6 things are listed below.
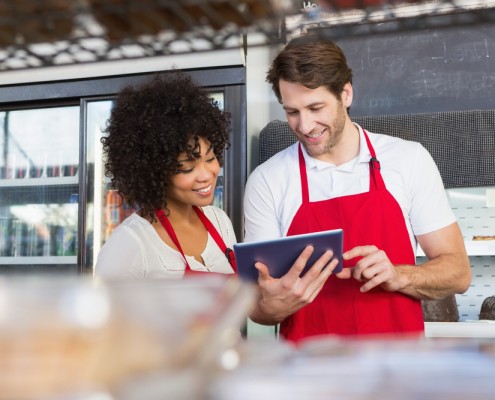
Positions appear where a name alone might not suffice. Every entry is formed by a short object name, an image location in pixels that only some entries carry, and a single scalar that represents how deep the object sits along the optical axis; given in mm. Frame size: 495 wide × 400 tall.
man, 1765
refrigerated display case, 2725
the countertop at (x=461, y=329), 2572
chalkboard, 3070
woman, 1547
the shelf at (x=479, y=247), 2637
